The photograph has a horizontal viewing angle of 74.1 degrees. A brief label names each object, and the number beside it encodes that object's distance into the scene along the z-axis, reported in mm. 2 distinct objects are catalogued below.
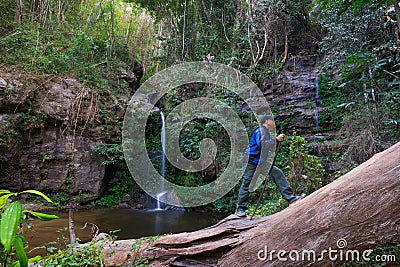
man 3154
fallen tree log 1902
